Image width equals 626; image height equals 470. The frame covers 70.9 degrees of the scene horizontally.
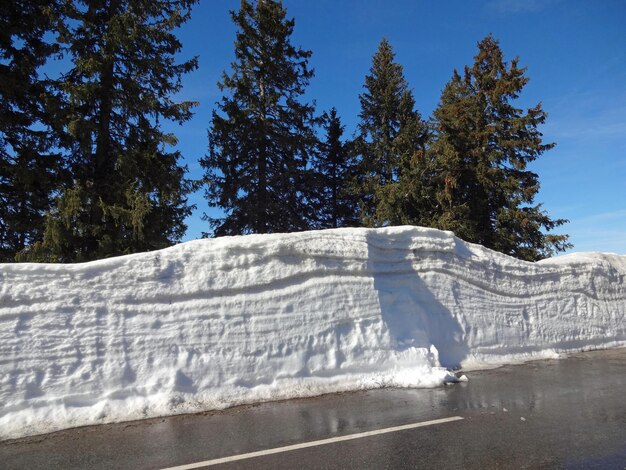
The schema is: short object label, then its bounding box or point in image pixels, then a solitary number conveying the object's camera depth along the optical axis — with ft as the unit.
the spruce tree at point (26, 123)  39.96
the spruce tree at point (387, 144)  75.61
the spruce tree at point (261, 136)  70.79
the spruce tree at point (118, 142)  39.64
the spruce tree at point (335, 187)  90.99
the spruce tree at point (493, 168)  74.59
